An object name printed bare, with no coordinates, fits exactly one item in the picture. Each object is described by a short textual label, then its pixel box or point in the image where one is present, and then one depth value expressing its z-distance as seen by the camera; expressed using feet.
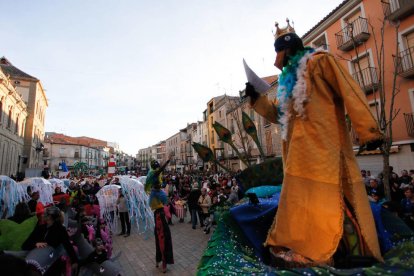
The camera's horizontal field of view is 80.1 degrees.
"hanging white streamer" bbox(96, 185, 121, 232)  31.91
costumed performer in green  18.28
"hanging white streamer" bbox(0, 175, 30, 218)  22.77
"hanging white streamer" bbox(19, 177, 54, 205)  28.68
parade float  3.86
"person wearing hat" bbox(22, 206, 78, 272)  12.13
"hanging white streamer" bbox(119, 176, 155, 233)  32.89
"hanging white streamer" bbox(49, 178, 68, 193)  34.77
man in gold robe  4.79
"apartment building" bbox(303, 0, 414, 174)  38.75
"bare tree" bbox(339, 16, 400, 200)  22.82
